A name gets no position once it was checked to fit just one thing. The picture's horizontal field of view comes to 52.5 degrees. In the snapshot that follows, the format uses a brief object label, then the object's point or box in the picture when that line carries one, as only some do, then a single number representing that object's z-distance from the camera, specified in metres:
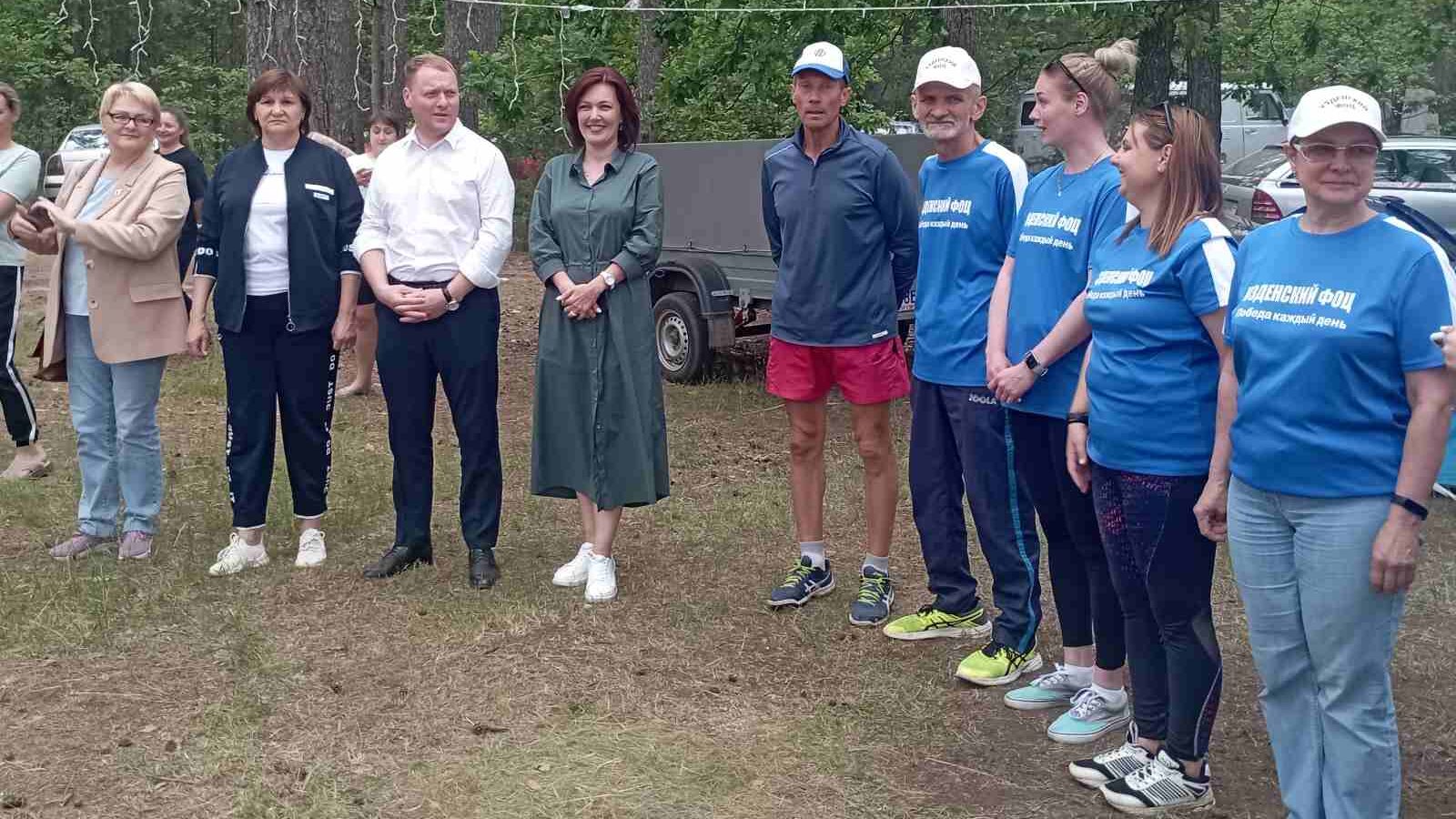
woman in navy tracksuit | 5.66
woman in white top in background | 9.30
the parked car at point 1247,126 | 24.47
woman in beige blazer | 5.80
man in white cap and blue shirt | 4.73
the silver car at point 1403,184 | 14.18
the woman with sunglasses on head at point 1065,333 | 4.21
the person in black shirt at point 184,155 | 6.48
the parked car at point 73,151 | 23.36
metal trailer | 10.20
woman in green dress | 5.51
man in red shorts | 5.24
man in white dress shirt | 5.55
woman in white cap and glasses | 2.99
